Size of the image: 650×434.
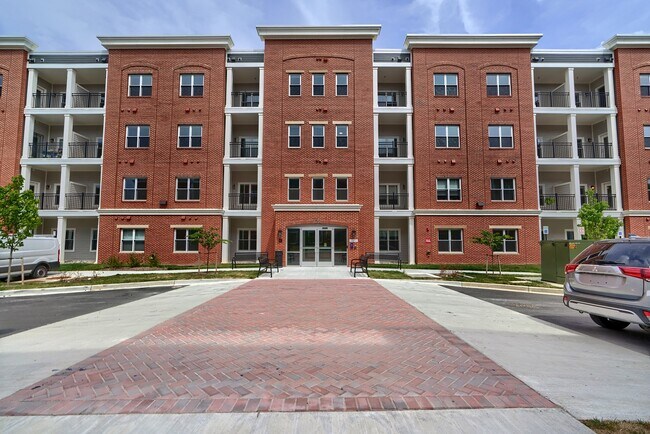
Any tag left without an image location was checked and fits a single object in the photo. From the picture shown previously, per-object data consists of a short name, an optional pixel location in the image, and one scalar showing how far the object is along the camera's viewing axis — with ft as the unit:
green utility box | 48.24
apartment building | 81.10
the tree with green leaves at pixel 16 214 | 47.52
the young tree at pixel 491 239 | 59.82
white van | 52.80
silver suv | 18.47
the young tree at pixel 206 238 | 59.52
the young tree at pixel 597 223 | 59.52
